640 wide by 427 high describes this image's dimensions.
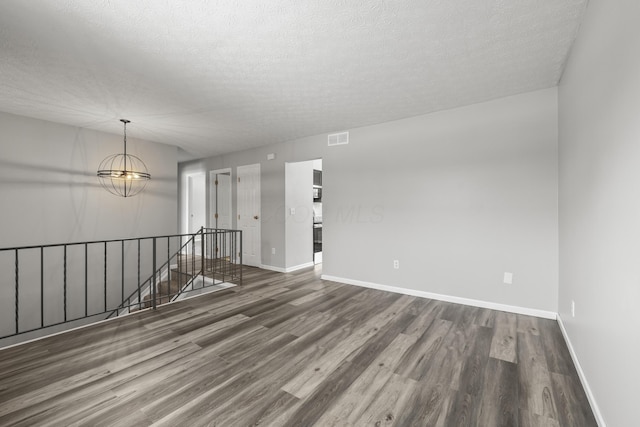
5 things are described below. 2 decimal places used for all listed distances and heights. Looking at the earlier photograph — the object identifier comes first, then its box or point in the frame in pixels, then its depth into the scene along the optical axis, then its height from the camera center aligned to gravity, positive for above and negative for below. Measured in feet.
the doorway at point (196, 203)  26.20 +1.23
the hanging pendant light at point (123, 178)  16.26 +2.30
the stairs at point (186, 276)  16.54 -3.72
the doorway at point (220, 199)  22.68 +1.35
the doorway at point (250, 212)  19.72 +0.26
